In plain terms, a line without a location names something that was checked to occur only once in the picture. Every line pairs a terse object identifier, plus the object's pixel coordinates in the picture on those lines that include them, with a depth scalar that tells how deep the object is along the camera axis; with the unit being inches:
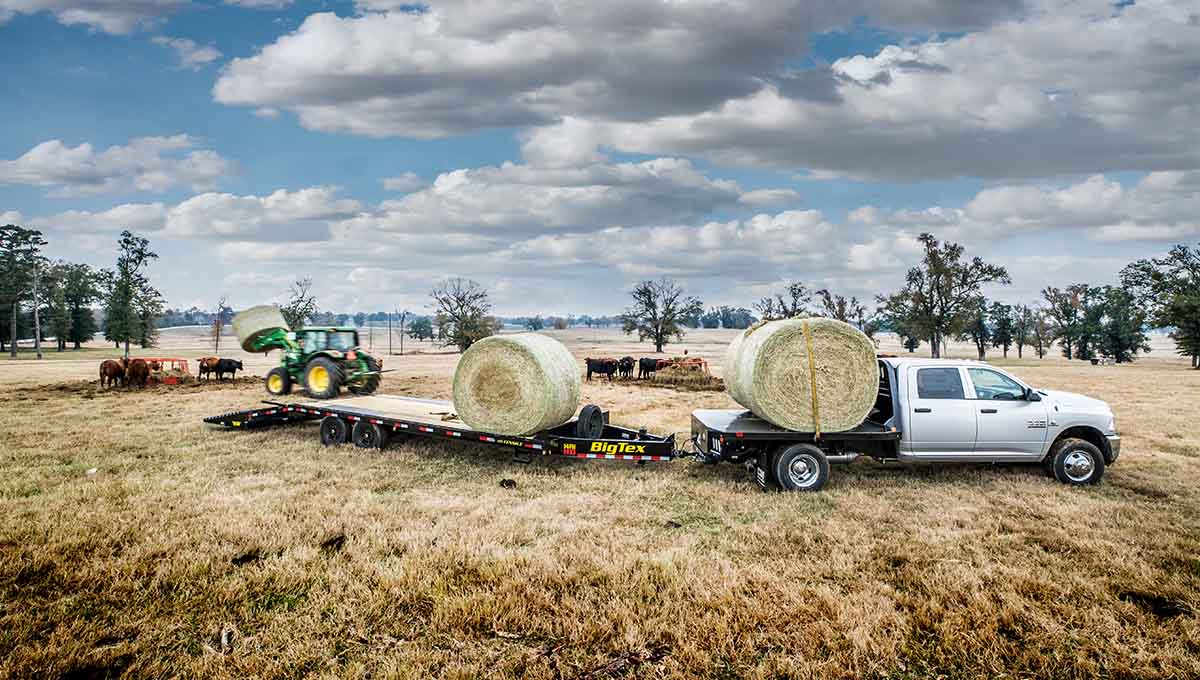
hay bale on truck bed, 327.6
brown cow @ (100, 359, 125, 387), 850.1
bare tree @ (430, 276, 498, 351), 2355.9
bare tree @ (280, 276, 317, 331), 2321.6
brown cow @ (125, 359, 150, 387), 848.3
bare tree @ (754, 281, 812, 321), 2795.3
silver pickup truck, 331.6
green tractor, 573.0
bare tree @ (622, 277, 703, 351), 2903.5
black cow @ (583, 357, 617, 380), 1026.1
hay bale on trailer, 362.6
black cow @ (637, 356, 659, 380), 1030.4
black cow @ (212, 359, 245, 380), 959.6
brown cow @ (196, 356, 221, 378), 955.3
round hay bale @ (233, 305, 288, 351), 626.5
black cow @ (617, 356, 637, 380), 1051.9
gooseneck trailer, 355.6
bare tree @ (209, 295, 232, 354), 2887.6
